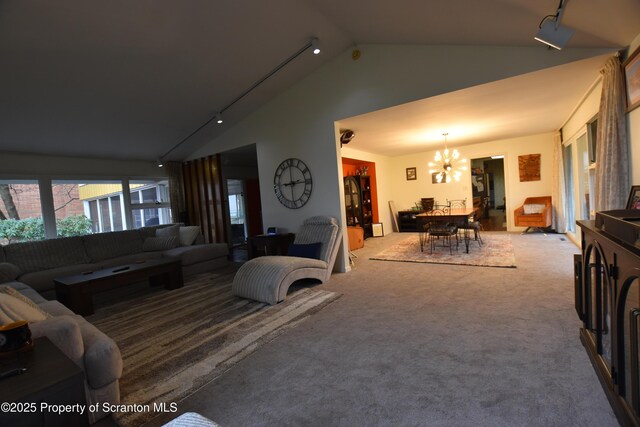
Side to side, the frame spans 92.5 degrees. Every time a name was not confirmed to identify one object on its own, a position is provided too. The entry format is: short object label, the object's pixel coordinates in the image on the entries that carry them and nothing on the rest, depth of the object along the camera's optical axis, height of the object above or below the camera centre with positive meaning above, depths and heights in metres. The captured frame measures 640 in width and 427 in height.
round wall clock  5.09 +0.35
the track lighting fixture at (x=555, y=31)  2.31 +1.19
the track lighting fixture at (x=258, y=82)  4.05 +1.92
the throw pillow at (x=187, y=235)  5.69 -0.44
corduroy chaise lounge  3.49 -0.81
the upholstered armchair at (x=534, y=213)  6.67 -0.62
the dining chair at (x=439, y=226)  5.45 -0.61
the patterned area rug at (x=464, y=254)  4.65 -1.07
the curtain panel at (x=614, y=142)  2.77 +0.34
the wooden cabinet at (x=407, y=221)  8.51 -0.73
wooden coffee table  3.50 -0.77
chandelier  6.27 +0.53
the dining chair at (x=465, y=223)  5.54 -0.61
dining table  5.36 -0.44
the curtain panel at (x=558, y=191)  6.41 -0.16
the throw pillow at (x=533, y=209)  6.87 -0.53
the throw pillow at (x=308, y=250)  4.34 -0.68
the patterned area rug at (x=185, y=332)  2.06 -1.13
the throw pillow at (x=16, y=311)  1.72 -0.51
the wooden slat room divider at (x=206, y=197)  6.54 +0.30
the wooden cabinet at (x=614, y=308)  1.23 -0.64
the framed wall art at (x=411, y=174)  8.77 +0.58
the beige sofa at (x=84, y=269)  1.69 -0.66
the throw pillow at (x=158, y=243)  5.47 -0.54
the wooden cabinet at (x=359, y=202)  7.26 -0.09
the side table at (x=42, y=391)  0.99 -0.57
